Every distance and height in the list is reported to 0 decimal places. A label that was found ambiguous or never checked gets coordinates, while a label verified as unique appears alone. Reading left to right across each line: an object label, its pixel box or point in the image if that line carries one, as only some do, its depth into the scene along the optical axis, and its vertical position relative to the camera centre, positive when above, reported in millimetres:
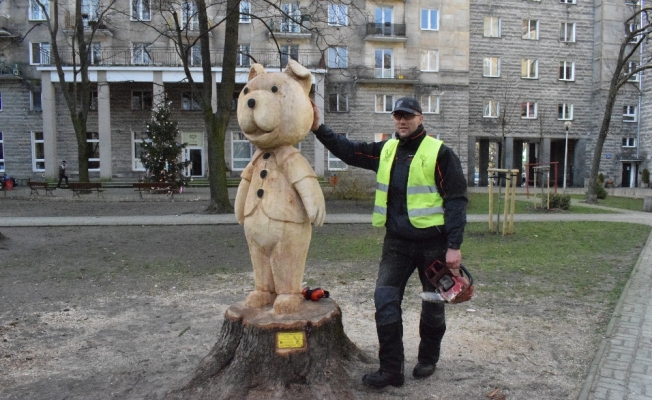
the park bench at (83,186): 21172 -939
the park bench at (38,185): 22612 -1005
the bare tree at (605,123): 19969 +1605
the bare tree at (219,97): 14492 +1919
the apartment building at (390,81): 30469 +5021
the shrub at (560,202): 18775 -1401
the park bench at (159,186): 20969 -934
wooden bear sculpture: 3914 -193
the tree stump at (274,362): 3713 -1452
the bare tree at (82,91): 22938 +3314
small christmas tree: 22922 +573
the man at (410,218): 3818 -409
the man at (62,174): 25719 -542
